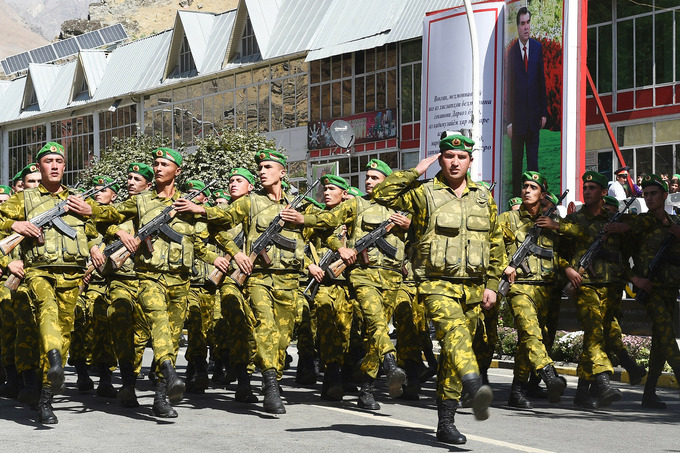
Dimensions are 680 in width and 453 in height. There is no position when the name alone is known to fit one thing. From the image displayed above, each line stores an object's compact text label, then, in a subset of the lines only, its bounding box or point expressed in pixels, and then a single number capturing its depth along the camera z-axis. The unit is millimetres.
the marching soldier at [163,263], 9736
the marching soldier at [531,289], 10305
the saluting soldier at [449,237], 8352
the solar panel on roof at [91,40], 75938
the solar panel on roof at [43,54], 81188
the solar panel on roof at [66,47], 79375
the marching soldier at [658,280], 10430
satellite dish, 24734
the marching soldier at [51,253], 9422
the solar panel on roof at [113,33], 75062
